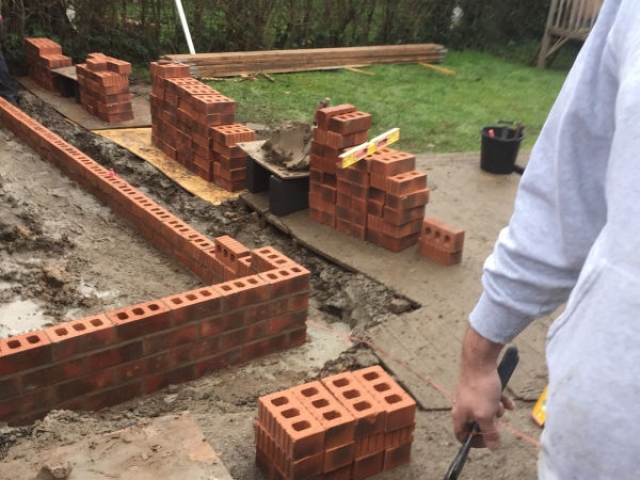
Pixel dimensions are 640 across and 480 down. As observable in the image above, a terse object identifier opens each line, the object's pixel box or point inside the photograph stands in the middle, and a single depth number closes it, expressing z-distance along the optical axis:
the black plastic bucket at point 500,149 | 6.78
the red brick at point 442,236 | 4.88
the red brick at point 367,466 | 3.02
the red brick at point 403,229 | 5.08
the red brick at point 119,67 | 8.09
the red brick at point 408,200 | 4.98
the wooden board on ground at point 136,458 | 2.47
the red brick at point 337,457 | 2.88
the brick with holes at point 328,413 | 2.83
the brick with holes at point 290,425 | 2.76
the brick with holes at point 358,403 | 2.91
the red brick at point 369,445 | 2.96
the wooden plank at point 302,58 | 10.51
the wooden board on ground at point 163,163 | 6.44
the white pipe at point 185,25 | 10.42
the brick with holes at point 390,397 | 2.98
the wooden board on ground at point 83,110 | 8.05
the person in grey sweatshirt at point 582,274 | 1.10
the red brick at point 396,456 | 3.10
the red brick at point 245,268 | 4.34
